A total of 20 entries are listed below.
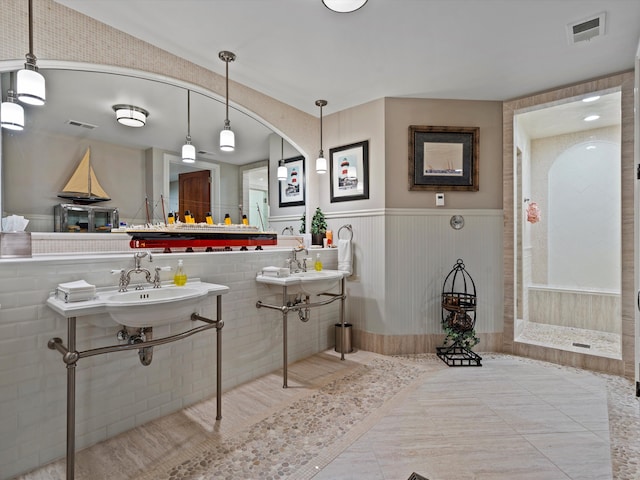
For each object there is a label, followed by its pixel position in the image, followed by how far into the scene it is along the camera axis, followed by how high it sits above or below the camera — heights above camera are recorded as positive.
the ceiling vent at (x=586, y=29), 2.02 +1.34
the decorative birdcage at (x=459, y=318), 2.97 -0.76
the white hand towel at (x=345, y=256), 3.30 -0.19
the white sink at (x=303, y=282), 2.48 -0.35
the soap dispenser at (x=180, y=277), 2.04 -0.24
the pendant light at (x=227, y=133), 2.43 +0.81
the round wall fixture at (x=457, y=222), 3.22 +0.15
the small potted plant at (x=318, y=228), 3.42 +0.10
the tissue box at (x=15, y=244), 1.60 -0.03
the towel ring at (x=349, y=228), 3.40 +0.10
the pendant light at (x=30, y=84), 1.50 +0.72
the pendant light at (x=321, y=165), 3.35 +0.75
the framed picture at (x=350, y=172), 3.31 +0.70
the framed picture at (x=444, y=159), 3.21 +0.78
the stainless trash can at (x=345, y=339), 3.17 -0.99
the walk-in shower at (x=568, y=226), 3.53 +0.13
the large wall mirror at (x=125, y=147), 1.83 +0.62
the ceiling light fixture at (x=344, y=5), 1.84 +1.34
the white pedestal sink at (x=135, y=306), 1.47 -0.32
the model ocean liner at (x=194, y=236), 2.16 +0.02
